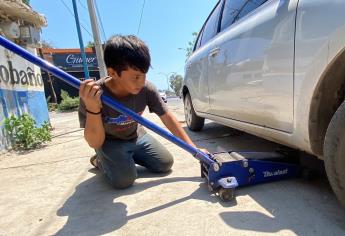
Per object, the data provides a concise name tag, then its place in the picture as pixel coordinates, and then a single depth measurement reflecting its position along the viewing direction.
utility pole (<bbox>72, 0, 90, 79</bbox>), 9.42
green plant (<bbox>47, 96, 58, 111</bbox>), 19.65
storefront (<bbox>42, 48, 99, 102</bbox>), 25.09
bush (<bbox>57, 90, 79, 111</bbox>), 18.16
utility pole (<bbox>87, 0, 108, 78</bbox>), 8.10
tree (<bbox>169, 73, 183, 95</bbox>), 85.94
